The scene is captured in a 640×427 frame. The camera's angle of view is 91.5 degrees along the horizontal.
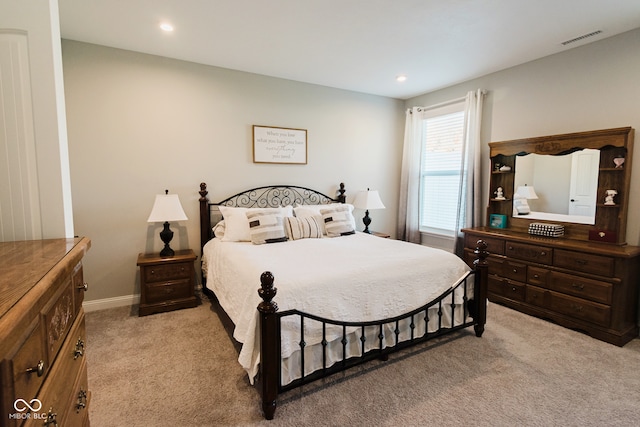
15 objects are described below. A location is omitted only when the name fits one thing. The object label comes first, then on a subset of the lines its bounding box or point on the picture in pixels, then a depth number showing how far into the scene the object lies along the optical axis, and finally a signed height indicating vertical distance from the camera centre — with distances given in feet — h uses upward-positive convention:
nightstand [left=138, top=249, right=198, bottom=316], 10.21 -3.28
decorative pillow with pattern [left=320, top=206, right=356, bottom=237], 12.04 -1.38
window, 14.16 +0.93
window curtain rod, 12.70 +3.85
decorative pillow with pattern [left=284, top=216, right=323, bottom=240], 11.43 -1.56
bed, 6.03 -2.49
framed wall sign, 12.91 +1.74
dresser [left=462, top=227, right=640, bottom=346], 8.51 -2.83
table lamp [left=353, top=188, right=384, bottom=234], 14.21 -0.65
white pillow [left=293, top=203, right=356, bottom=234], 12.39 -1.01
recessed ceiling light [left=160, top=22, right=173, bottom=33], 8.86 +4.55
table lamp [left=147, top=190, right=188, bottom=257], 10.18 -0.92
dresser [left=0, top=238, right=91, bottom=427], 2.05 -1.27
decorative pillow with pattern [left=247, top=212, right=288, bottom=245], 10.50 -1.44
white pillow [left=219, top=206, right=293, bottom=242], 10.75 -1.31
